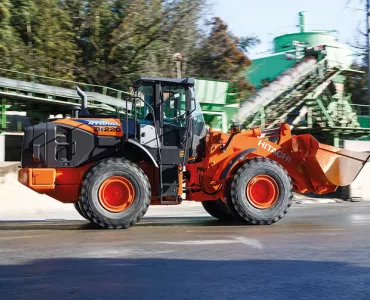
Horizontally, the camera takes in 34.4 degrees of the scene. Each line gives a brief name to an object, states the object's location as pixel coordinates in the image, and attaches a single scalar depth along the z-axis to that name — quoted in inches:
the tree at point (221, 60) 1284.4
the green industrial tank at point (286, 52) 1364.4
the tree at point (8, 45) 1026.7
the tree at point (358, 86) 1621.6
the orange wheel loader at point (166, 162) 428.1
